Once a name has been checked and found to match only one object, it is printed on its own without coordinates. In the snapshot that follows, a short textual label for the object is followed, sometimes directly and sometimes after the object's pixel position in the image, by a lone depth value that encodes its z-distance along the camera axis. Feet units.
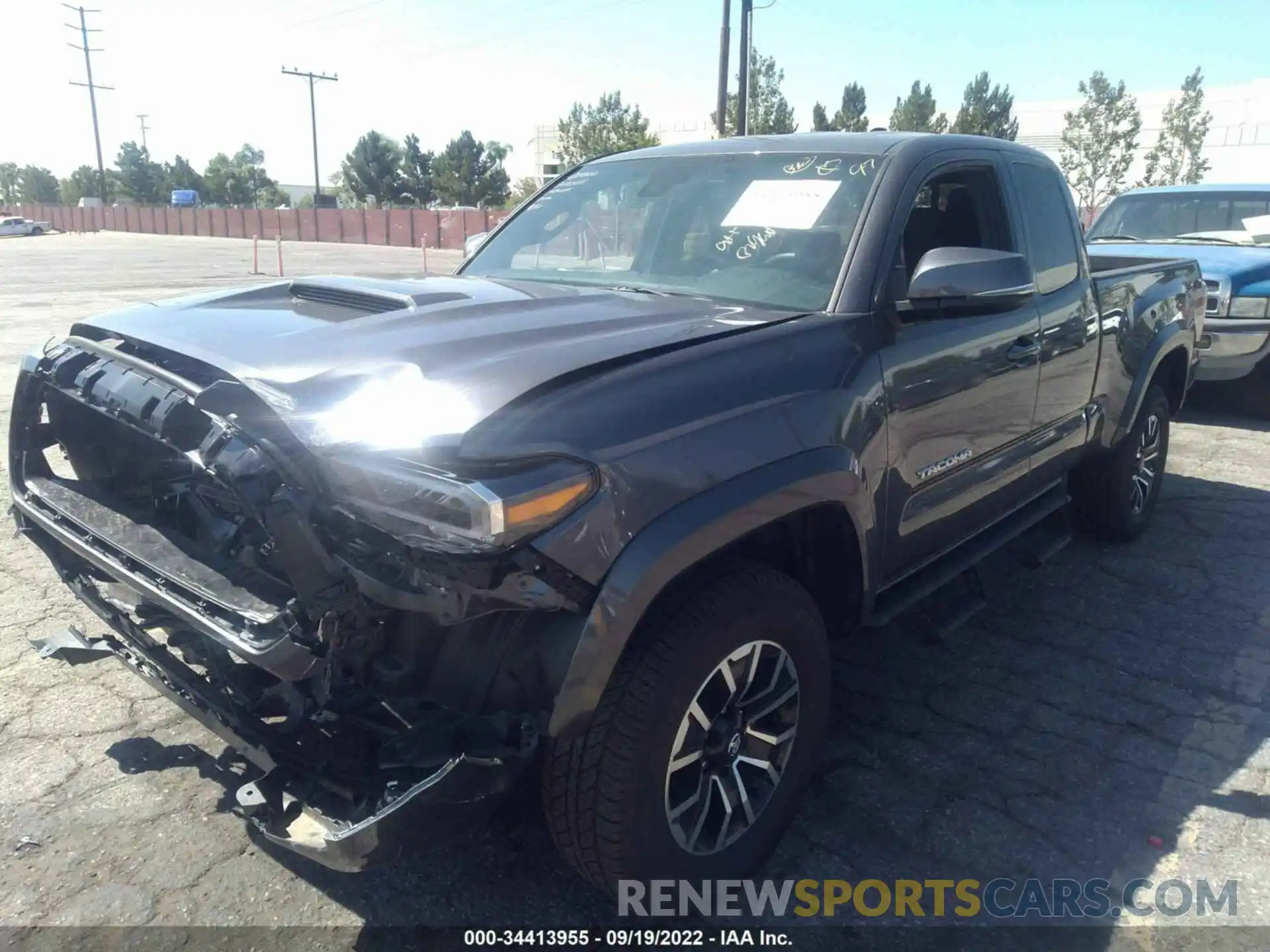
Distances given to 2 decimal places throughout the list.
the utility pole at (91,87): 208.85
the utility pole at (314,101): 196.95
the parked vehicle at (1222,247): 24.07
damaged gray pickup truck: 6.15
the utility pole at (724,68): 69.26
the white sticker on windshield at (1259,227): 26.71
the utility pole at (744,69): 65.57
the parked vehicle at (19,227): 189.37
